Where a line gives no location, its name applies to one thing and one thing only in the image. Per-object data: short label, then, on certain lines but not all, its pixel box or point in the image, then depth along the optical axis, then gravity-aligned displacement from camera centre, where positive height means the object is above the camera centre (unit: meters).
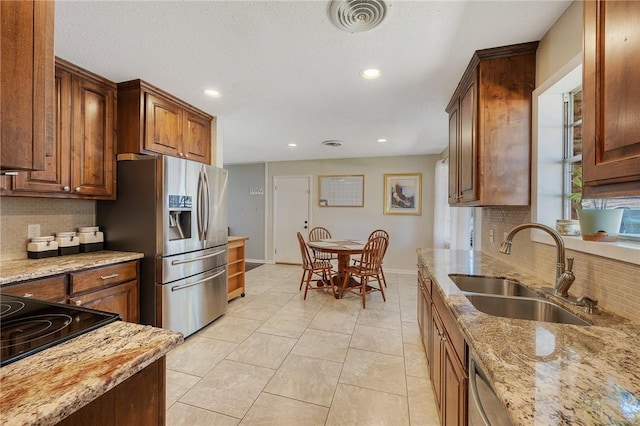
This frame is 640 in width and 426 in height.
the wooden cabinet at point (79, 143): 2.00 +0.55
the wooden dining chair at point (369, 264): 3.70 -0.71
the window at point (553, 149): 1.67 +0.40
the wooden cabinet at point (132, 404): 0.66 -0.51
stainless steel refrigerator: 2.33 -0.18
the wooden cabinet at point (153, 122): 2.40 +0.83
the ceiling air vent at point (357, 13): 1.43 +1.08
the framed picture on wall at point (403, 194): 5.29 +0.37
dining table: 3.79 -0.51
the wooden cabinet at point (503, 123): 1.81 +0.60
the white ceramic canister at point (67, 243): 2.17 -0.26
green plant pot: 1.30 -0.03
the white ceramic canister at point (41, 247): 2.05 -0.28
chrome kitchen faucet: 1.28 -0.25
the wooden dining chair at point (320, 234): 5.45 -0.46
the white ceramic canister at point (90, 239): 2.31 -0.24
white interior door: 5.97 -0.05
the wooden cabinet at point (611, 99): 0.67 +0.31
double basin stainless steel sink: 1.25 -0.46
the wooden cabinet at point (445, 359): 1.10 -0.73
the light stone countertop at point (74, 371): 0.51 -0.36
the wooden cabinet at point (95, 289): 1.67 -0.53
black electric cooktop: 0.71 -0.35
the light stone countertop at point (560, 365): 0.57 -0.41
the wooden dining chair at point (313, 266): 3.93 -0.79
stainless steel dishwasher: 0.76 -0.58
